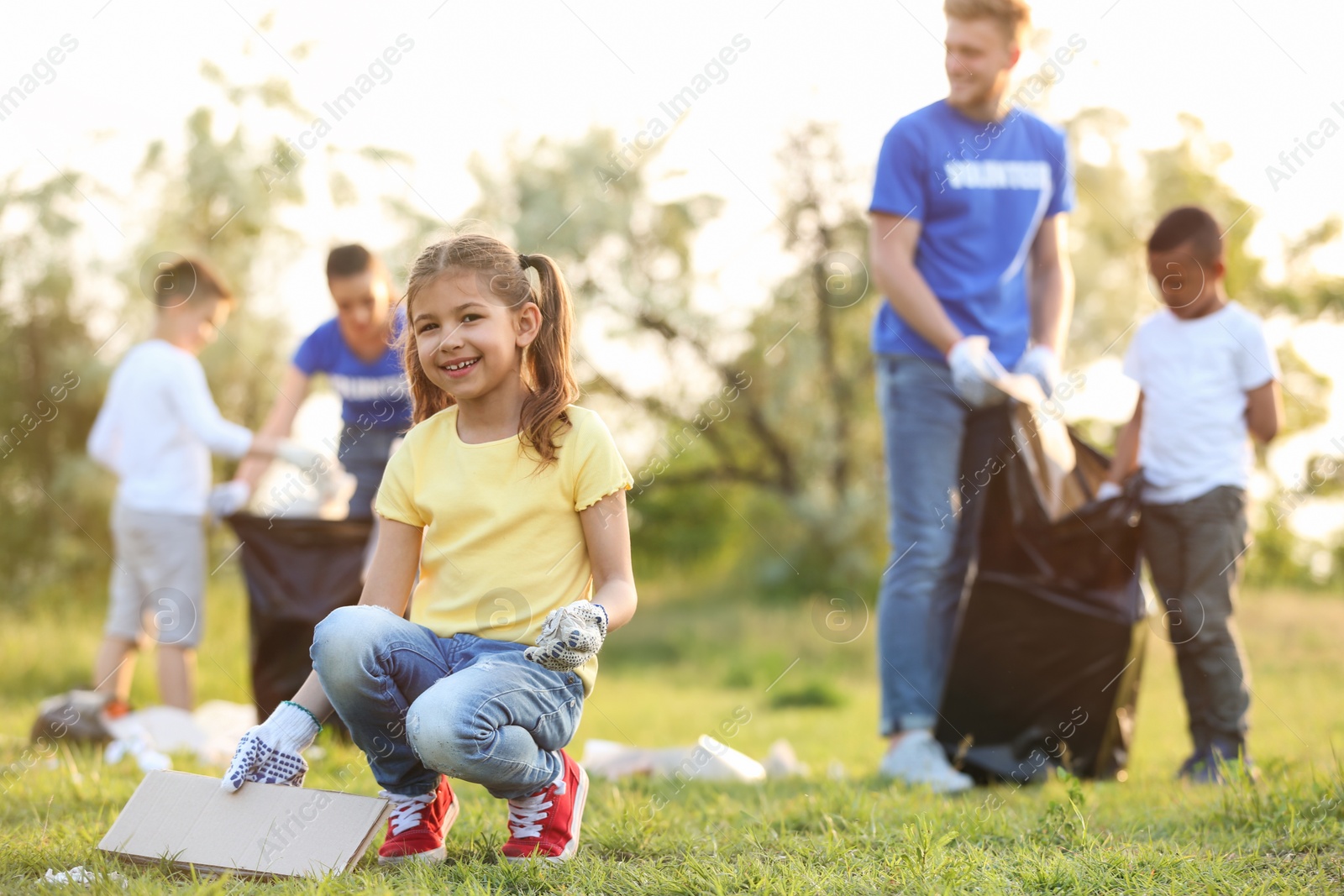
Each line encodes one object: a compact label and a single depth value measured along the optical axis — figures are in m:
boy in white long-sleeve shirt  8.86
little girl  4.12
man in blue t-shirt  6.43
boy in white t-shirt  6.56
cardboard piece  4.02
